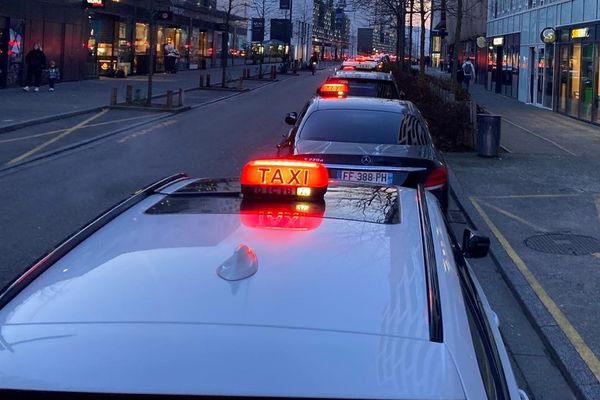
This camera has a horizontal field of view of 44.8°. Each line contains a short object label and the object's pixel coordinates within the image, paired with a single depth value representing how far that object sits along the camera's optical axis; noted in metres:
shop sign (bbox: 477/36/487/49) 40.88
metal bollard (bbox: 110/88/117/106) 24.00
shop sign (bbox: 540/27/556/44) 25.52
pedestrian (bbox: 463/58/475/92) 32.66
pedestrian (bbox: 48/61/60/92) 28.95
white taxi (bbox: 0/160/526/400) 1.62
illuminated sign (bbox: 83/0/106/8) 33.94
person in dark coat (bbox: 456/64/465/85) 34.66
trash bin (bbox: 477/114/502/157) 14.36
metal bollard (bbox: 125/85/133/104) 24.20
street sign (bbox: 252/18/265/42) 75.81
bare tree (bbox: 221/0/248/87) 36.08
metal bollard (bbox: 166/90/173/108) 23.86
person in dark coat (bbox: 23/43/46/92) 27.80
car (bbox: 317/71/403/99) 14.55
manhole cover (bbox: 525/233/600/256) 7.89
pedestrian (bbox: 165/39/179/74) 50.34
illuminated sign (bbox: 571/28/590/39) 22.56
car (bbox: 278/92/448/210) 7.05
